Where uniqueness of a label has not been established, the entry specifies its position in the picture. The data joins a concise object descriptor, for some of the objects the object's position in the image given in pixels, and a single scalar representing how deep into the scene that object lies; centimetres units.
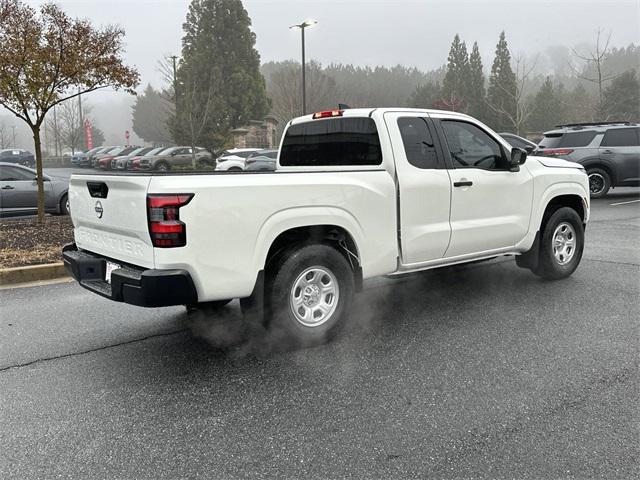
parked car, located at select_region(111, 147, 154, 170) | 3319
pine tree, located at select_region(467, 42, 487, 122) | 5458
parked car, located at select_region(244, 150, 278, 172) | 2428
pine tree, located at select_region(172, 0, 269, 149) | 3894
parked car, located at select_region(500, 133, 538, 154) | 1577
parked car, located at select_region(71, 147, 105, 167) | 4272
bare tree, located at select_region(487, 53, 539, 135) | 3525
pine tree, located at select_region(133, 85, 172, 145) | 8878
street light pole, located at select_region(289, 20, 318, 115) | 2550
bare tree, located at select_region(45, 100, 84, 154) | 5870
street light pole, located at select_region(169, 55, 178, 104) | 3169
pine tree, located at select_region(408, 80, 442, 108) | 6221
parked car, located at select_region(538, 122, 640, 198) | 1349
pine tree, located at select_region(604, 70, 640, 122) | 4406
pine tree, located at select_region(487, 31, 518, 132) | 4856
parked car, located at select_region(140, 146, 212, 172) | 3082
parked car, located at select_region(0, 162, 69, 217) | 1118
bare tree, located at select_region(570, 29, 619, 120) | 2792
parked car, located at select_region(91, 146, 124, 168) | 3975
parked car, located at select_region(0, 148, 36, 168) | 3562
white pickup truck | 342
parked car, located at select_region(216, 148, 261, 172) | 2680
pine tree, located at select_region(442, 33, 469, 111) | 5625
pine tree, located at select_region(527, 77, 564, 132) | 5403
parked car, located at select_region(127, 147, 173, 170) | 3146
